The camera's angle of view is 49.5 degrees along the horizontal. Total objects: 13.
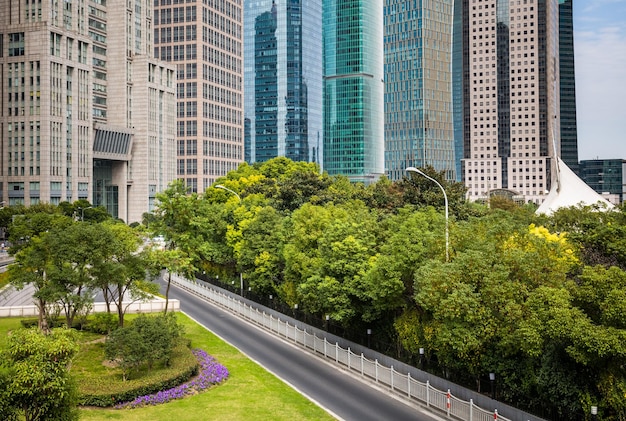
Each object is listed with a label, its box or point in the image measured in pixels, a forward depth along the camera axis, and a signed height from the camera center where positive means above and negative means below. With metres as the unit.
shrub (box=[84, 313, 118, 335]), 47.84 -7.67
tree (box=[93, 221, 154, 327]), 42.81 -3.17
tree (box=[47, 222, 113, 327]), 42.09 -2.48
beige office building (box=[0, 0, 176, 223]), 123.12 +22.18
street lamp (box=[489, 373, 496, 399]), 30.76 -7.80
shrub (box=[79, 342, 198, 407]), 32.88 -8.52
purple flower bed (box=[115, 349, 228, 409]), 33.53 -8.93
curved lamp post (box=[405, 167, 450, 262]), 34.84 -1.63
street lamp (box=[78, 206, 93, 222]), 112.25 +0.77
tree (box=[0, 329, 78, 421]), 19.78 -4.71
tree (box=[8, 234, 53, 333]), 44.31 -3.36
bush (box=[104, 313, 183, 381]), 36.41 -6.93
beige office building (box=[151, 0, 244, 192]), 166.75 +34.91
